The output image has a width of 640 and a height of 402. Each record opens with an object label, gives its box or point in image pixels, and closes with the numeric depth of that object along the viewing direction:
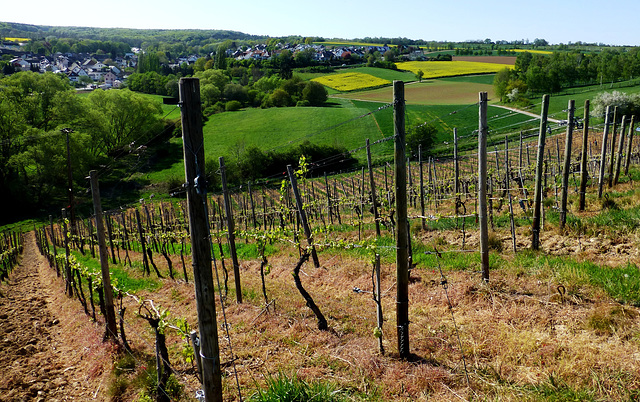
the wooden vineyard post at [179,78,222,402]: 4.03
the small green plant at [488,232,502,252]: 9.69
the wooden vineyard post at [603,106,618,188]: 12.24
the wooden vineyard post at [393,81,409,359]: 5.54
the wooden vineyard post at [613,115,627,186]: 12.75
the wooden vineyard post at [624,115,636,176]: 14.96
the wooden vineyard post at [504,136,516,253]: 8.96
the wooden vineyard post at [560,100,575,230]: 9.35
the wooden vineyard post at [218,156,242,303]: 9.42
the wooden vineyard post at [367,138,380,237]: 12.58
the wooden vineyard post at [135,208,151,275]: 14.75
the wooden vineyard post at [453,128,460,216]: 10.96
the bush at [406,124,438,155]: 44.01
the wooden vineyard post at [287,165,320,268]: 11.01
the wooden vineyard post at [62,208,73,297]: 12.56
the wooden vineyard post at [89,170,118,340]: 8.05
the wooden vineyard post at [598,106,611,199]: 11.37
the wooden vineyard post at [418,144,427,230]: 12.66
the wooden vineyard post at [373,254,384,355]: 6.20
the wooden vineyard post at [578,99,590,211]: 10.74
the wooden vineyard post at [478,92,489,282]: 7.46
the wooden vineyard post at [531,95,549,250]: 8.40
